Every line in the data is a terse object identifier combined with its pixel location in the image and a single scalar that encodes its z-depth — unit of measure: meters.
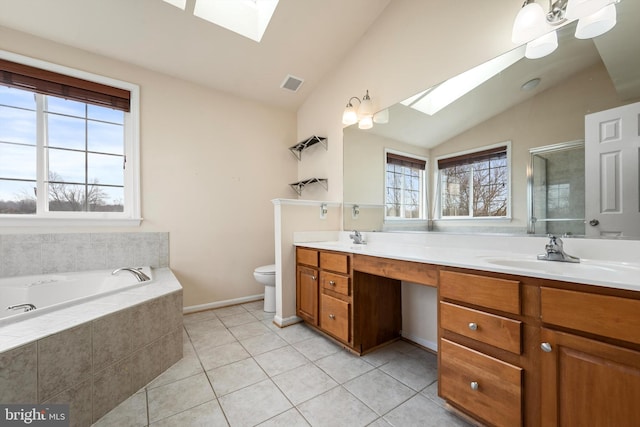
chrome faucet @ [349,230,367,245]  2.32
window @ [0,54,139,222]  2.03
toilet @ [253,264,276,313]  2.63
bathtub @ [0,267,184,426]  1.03
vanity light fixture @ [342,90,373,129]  2.32
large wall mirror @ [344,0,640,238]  1.15
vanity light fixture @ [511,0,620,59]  1.17
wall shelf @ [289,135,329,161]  2.93
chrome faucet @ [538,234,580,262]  1.19
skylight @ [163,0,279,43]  2.16
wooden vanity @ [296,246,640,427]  0.78
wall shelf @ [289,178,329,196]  2.90
